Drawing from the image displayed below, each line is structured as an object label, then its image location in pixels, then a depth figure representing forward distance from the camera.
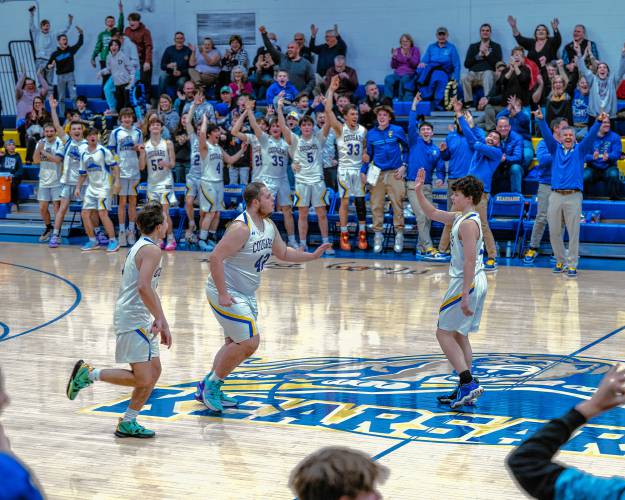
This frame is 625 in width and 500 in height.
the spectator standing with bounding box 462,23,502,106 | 18.34
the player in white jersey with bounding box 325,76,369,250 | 15.81
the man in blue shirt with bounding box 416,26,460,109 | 18.84
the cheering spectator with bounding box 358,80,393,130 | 17.36
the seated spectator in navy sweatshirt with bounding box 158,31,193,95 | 20.61
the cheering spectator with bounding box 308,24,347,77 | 19.66
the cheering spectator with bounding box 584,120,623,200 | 15.30
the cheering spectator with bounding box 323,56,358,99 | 18.64
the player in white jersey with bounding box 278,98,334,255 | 15.86
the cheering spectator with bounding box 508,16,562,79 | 18.11
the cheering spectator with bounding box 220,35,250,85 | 20.31
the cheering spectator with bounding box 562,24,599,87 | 17.73
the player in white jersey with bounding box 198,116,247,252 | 16.41
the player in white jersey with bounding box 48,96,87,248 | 16.92
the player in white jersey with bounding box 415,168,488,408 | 7.28
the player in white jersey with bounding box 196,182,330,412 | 7.20
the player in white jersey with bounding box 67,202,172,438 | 6.62
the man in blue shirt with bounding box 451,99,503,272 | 14.44
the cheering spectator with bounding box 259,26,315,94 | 19.20
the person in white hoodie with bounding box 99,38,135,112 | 20.52
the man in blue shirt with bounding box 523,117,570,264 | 14.57
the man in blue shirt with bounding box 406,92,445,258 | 15.39
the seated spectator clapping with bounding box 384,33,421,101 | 19.23
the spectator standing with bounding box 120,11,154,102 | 21.42
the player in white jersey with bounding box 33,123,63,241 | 17.42
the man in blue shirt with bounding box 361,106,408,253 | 15.72
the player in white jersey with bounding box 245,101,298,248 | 16.08
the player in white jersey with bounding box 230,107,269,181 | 16.27
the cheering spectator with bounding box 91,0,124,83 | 21.08
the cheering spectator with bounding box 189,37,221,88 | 20.53
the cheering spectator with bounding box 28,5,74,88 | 22.23
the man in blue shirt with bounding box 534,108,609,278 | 13.37
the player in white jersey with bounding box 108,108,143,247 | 16.84
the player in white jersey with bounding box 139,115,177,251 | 16.42
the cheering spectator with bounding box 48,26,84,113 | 21.92
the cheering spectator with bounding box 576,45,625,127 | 16.77
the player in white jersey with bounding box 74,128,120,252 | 16.58
